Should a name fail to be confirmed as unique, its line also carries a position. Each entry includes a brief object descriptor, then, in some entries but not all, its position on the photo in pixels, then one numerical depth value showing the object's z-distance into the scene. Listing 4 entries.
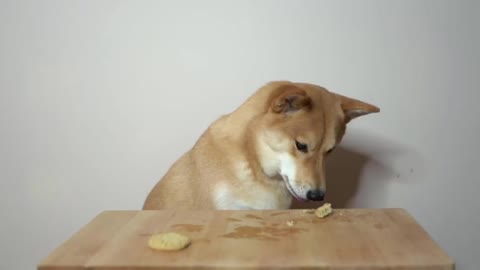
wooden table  0.84
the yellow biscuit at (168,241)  0.89
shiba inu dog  1.31
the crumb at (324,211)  1.10
